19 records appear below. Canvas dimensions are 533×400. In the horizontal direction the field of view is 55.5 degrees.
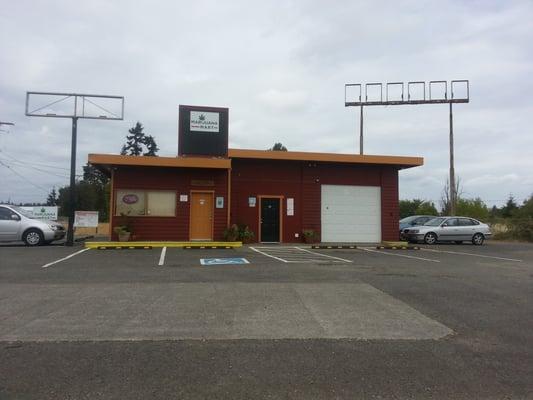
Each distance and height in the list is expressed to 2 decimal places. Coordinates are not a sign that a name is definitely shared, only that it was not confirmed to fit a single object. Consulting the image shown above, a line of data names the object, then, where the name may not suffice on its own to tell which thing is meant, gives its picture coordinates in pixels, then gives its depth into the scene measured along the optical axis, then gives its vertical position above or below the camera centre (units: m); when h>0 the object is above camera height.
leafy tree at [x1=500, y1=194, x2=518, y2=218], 62.93 +2.46
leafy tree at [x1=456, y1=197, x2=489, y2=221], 45.76 +1.55
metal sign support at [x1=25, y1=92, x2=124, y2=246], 19.55 +3.69
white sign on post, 20.86 +0.11
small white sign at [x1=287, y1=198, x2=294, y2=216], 22.42 +0.72
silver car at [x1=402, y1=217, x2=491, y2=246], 24.22 -0.31
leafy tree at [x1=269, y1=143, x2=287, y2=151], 58.94 +8.96
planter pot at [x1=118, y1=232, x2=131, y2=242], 19.70 -0.54
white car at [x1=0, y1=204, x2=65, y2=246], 19.31 -0.26
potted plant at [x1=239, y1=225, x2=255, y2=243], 20.78 -0.45
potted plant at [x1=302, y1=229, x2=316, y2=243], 22.05 -0.50
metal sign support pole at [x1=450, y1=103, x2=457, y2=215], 31.56 +2.92
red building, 20.55 +1.29
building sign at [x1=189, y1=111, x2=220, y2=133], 21.38 +4.27
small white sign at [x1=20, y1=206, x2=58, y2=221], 26.05 +0.49
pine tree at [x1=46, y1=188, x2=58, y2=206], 93.66 +4.52
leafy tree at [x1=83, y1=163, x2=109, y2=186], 78.31 +7.04
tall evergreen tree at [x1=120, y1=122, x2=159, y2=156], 78.69 +12.59
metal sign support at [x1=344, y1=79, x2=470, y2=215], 31.77 +7.81
